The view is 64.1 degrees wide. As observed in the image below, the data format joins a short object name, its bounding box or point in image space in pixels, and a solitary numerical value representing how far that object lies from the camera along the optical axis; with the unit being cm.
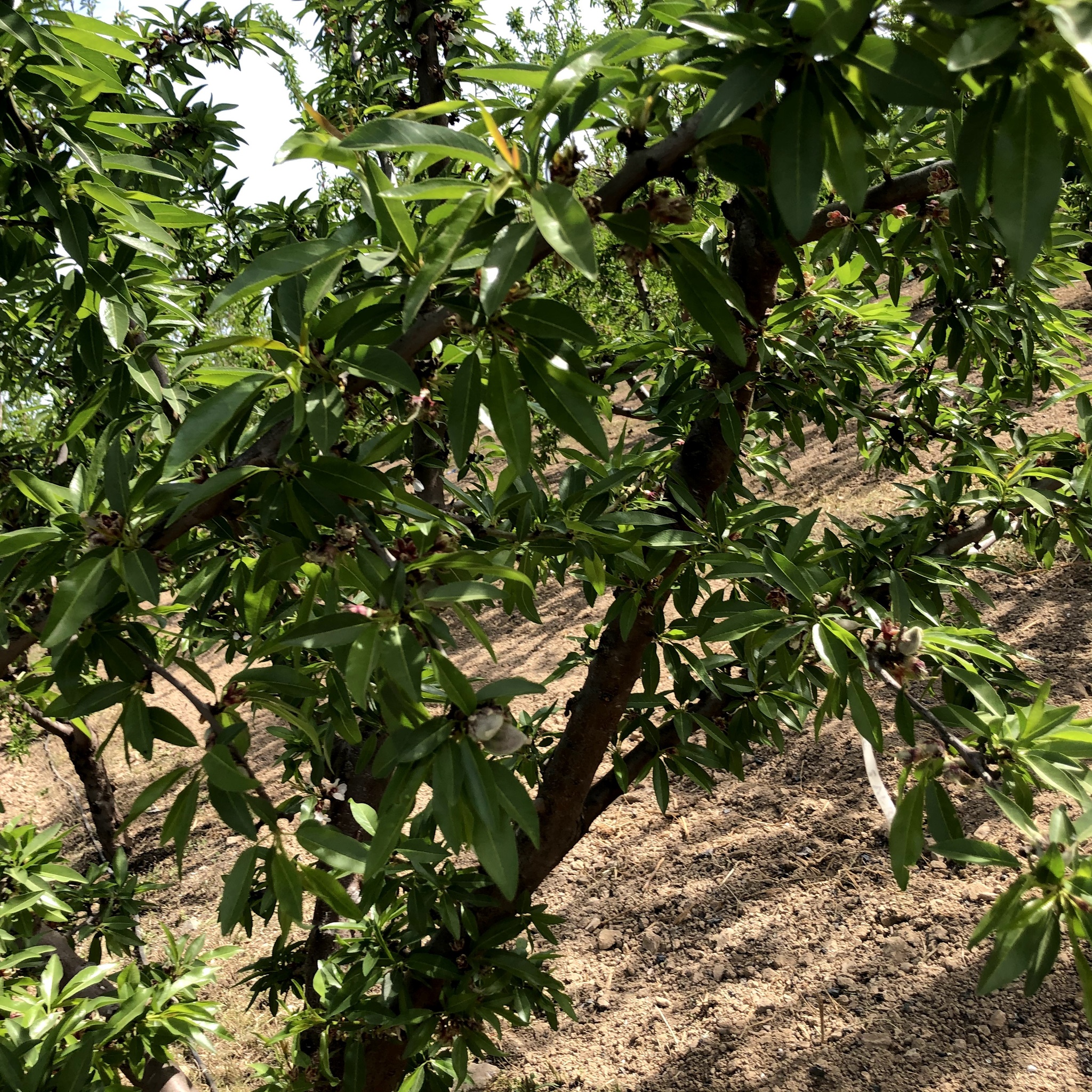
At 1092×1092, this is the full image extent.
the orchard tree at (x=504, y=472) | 61
